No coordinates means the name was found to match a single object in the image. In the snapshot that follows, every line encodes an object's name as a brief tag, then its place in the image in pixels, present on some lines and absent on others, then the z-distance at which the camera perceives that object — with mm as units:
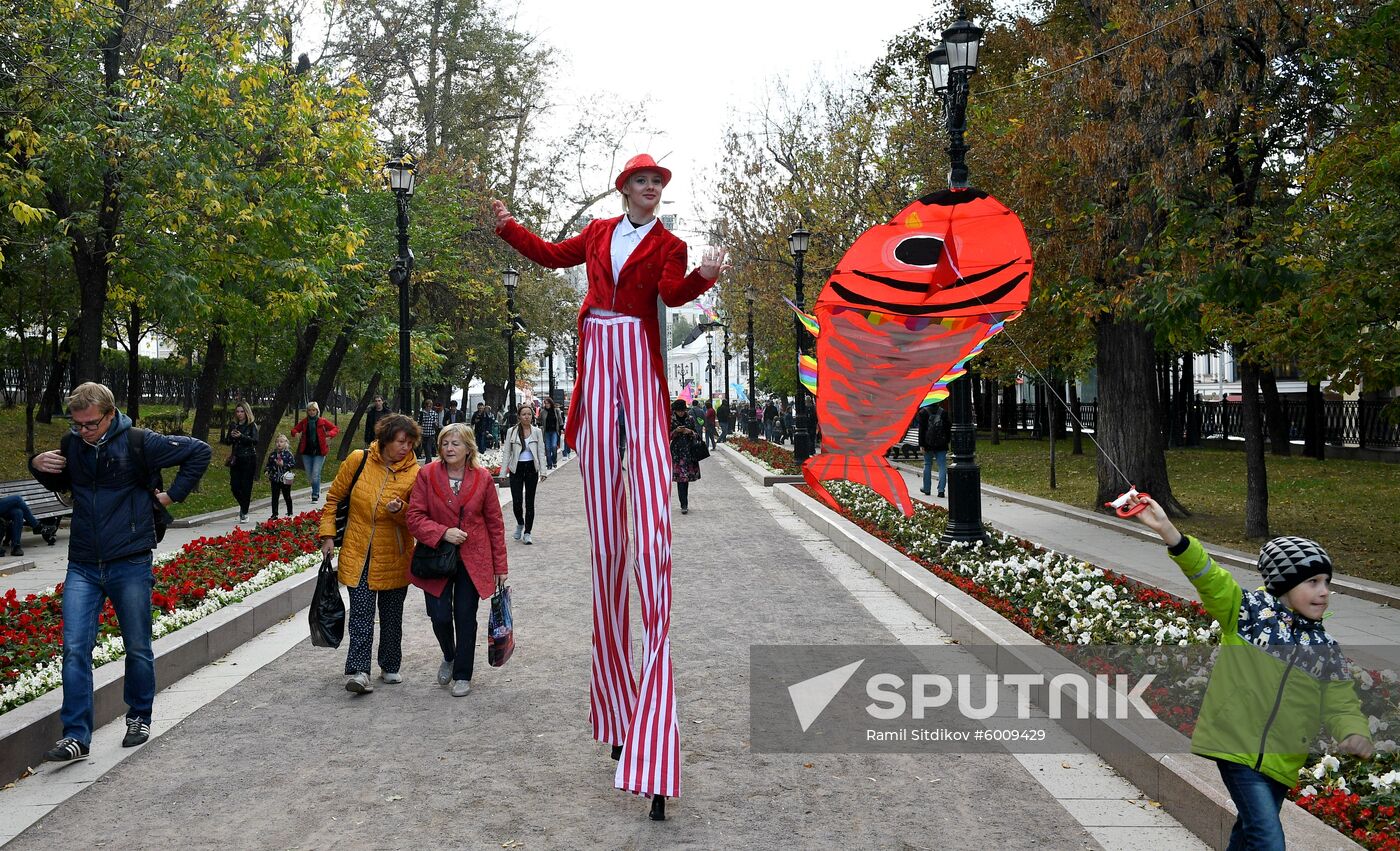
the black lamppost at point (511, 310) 33688
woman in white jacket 15328
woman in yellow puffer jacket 7336
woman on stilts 4777
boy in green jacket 3602
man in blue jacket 5910
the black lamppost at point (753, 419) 47959
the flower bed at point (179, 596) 7093
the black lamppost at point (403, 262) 17875
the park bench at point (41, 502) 15731
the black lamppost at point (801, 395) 27375
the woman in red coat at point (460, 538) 7250
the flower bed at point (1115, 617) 4566
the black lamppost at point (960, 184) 11875
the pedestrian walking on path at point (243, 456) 18281
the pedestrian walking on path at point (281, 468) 17734
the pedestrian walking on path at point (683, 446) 18000
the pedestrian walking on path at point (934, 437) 20297
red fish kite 6184
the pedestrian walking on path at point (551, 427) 33406
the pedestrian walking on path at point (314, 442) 20516
